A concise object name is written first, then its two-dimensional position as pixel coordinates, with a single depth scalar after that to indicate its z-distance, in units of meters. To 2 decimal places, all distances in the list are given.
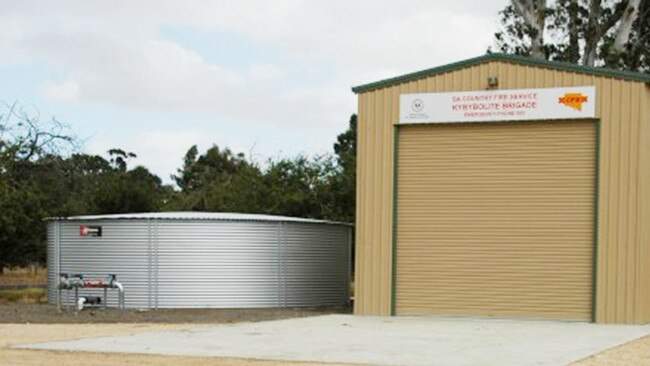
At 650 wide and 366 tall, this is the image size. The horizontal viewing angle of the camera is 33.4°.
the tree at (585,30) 44.00
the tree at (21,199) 34.97
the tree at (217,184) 47.31
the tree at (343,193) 44.05
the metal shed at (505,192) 23.20
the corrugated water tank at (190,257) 27.31
